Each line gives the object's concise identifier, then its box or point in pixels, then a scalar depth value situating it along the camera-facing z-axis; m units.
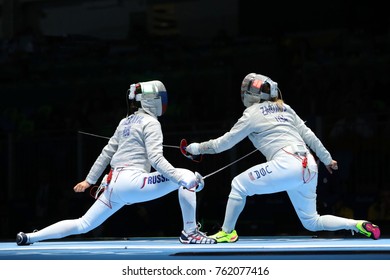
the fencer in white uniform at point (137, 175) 11.22
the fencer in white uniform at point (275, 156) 11.28
